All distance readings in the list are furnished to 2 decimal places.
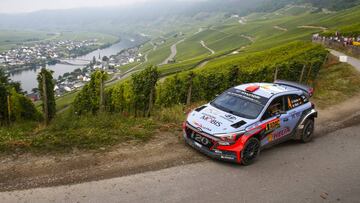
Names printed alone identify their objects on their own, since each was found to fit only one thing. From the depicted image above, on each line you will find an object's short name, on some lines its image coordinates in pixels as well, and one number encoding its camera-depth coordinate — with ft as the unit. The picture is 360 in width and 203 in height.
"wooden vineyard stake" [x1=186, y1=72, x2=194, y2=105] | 57.40
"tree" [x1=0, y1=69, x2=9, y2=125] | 65.11
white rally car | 33.53
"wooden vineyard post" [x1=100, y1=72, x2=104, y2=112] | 46.45
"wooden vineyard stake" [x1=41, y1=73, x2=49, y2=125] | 43.35
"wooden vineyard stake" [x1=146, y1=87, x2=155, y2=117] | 53.19
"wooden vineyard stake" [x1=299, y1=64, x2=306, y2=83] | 74.86
